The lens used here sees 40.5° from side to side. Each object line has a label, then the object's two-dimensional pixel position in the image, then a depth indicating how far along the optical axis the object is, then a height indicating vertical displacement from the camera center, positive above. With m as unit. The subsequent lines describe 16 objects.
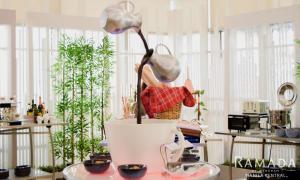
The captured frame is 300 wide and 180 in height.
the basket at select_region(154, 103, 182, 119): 2.06 -0.11
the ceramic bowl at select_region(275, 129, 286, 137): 4.33 -0.45
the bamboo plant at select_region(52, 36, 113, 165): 5.47 +0.01
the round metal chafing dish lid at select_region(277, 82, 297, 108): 4.68 -0.04
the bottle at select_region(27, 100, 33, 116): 4.99 -0.22
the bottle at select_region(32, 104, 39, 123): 4.99 -0.22
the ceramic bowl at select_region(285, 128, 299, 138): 4.22 -0.44
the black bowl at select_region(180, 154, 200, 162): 1.65 -0.27
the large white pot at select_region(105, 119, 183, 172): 1.42 -0.17
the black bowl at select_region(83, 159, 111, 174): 1.46 -0.27
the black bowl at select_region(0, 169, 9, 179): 4.00 -0.80
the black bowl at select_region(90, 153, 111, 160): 1.66 -0.27
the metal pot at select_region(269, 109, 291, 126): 4.50 -0.29
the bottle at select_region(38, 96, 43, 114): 5.04 -0.18
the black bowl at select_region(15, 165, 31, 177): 4.12 -0.79
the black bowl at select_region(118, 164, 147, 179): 1.33 -0.26
